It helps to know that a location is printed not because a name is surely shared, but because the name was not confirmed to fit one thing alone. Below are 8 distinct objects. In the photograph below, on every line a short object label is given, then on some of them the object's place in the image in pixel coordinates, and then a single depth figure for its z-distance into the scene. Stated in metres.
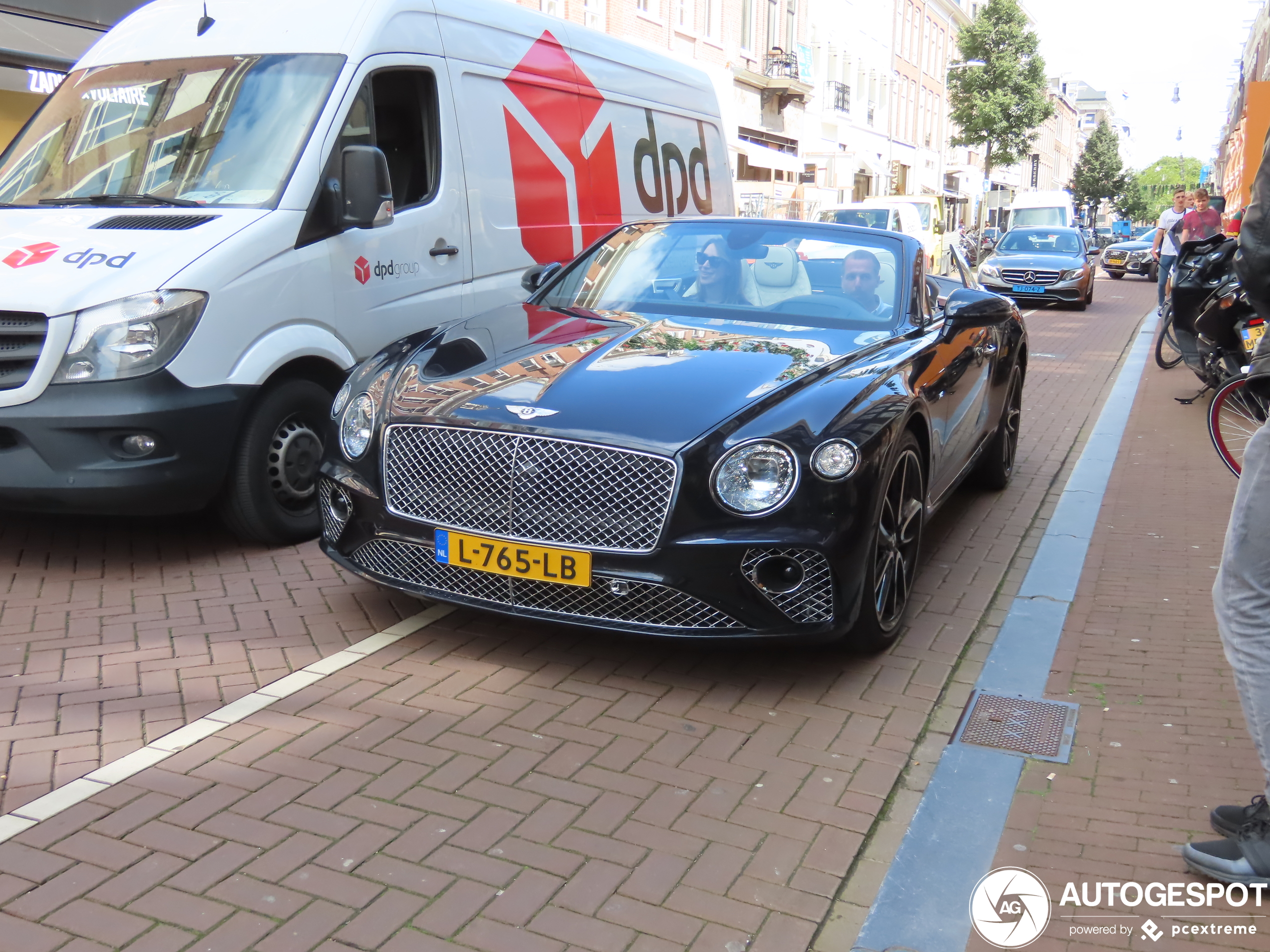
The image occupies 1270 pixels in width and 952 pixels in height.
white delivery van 4.83
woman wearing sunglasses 5.22
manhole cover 3.68
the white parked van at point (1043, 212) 32.62
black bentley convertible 3.82
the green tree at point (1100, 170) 101.38
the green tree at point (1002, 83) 49.31
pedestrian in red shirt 15.92
